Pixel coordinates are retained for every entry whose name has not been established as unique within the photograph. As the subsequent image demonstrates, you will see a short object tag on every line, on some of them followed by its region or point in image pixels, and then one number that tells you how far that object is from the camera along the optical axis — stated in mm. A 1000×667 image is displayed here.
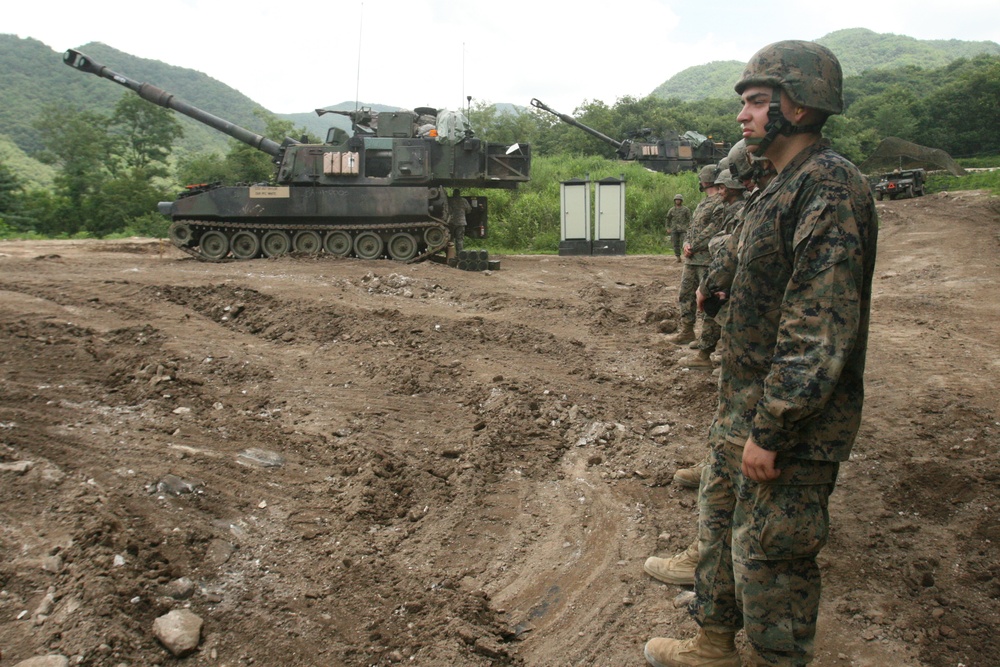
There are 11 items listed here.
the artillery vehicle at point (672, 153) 28938
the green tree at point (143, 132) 32312
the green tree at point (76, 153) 24848
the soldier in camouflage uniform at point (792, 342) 2248
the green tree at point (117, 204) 24031
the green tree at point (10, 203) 22062
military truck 26953
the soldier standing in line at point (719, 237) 6328
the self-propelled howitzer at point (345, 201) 14406
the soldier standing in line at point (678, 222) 15641
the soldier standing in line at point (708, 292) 2938
